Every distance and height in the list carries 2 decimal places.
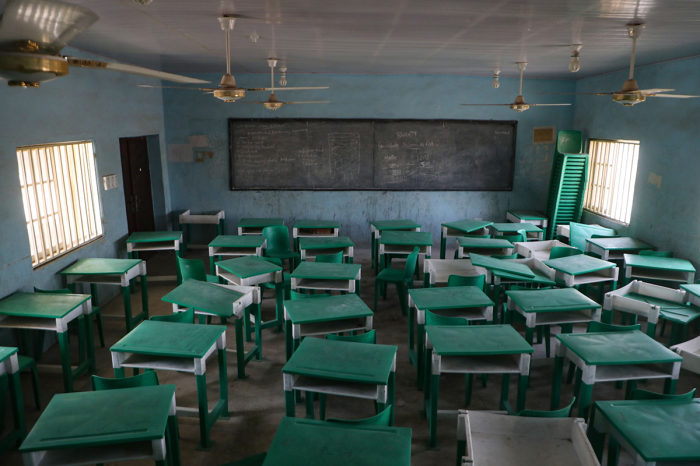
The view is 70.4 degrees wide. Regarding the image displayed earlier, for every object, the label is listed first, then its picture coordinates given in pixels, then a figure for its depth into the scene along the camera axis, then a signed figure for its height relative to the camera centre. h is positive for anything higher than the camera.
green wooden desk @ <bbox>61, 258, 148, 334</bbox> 5.44 -1.39
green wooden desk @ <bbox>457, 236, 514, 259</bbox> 6.47 -1.25
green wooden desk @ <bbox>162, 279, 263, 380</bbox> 4.38 -1.38
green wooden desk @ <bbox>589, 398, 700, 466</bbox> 2.48 -1.47
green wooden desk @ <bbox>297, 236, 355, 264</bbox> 6.49 -1.26
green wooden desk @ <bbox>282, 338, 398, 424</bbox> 3.15 -1.41
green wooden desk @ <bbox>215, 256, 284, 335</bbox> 5.25 -1.35
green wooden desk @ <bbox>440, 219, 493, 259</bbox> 7.57 -1.20
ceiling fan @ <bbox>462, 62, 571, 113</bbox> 6.66 +0.60
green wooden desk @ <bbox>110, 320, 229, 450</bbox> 3.50 -1.41
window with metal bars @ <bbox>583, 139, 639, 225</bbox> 7.54 -0.43
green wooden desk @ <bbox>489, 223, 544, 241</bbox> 7.75 -1.21
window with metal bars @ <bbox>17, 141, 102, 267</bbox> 5.28 -0.58
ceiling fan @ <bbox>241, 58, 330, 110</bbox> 6.62 +0.60
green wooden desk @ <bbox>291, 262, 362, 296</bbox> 5.09 -1.29
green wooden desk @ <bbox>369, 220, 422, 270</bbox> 7.64 -1.19
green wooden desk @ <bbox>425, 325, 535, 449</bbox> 3.49 -1.39
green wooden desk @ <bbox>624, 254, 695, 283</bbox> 5.64 -1.35
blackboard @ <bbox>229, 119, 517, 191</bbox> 9.16 -0.09
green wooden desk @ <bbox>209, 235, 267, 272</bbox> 6.52 -1.30
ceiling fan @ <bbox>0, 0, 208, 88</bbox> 1.64 +0.38
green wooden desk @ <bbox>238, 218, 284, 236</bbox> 7.83 -1.19
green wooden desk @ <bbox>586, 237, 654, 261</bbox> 6.47 -1.24
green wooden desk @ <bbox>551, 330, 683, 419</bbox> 3.41 -1.41
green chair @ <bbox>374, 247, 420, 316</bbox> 6.17 -1.61
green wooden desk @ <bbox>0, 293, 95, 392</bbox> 4.27 -1.49
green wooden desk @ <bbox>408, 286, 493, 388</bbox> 4.36 -1.34
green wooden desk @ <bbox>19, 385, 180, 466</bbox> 2.52 -1.46
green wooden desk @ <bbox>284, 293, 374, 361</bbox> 4.05 -1.36
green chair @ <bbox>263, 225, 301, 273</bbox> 7.43 -1.38
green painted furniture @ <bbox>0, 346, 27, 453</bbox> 3.57 -1.78
